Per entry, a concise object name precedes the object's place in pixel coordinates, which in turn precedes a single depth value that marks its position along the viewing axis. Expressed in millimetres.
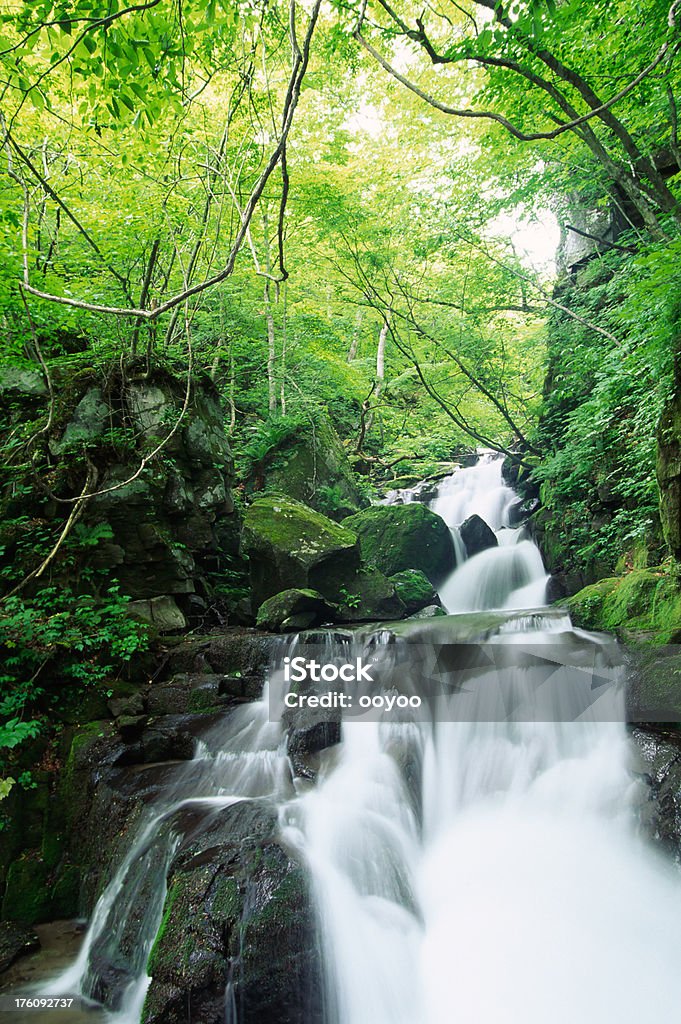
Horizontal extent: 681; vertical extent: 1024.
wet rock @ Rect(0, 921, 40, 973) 3773
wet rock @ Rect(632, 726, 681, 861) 3646
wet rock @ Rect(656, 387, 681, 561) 4754
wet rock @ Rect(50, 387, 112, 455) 6402
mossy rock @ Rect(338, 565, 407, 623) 8359
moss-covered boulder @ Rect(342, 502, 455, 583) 10500
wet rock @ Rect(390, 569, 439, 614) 9183
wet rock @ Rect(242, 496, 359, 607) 8180
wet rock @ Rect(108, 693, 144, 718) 5289
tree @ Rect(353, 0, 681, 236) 3959
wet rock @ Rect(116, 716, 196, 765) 4812
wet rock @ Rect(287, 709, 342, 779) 4660
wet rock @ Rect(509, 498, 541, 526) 11684
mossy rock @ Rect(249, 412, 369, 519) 11445
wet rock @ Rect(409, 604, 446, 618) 9008
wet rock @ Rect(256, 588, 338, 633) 7309
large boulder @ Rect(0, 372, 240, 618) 6176
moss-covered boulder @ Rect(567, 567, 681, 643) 5156
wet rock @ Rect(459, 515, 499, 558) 11195
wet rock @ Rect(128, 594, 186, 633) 6562
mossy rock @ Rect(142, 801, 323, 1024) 2840
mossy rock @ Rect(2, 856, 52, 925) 4195
